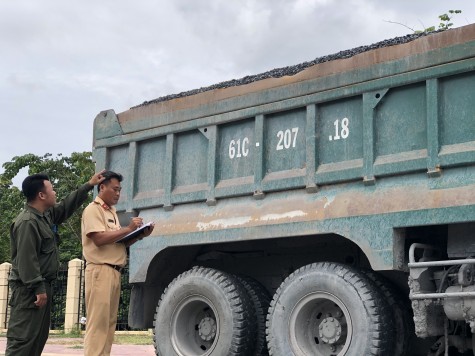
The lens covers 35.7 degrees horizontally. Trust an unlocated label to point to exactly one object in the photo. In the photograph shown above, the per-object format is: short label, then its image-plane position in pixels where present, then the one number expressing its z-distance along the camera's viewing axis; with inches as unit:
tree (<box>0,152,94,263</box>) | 864.3
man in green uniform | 201.9
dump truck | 205.3
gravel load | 229.1
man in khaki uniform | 223.1
